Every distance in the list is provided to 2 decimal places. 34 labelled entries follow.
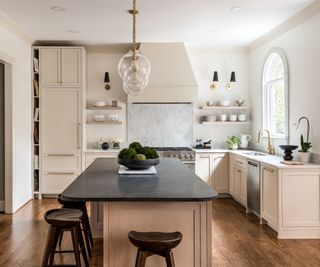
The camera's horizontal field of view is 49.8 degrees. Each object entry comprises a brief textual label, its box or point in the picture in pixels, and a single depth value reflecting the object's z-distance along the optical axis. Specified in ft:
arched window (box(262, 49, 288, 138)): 16.31
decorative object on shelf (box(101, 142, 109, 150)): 20.33
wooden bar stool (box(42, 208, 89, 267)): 8.86
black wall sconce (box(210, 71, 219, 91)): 20.81
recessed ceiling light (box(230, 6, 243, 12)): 13.83
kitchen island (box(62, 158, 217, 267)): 7.71
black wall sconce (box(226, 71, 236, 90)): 20.88
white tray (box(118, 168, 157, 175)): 10.05
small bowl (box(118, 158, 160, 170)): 10.18
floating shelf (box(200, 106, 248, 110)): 20.79
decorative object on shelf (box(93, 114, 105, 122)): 20.77
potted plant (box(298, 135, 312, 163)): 13.57
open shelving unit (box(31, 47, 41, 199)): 19.35
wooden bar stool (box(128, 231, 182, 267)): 6.82
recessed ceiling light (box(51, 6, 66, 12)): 13.79
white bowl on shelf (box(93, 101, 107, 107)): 20.65
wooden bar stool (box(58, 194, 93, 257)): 10.55
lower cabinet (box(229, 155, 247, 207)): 17.15
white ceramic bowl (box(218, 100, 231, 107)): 21.03
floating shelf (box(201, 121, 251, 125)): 20.88
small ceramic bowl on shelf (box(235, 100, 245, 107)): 20.98
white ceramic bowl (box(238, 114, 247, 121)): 20.95
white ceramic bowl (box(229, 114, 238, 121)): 20.93
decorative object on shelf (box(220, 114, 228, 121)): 20.94
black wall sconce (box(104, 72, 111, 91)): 20.79
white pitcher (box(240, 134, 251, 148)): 20.95
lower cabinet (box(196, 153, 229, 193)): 19.53
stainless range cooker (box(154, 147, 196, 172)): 19.19
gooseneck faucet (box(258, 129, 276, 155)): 17.40
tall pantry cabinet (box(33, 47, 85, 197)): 19.45
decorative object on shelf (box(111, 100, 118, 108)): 20.83
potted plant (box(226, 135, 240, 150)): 20.51
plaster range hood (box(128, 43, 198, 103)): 19.80
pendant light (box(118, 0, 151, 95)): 11.57
